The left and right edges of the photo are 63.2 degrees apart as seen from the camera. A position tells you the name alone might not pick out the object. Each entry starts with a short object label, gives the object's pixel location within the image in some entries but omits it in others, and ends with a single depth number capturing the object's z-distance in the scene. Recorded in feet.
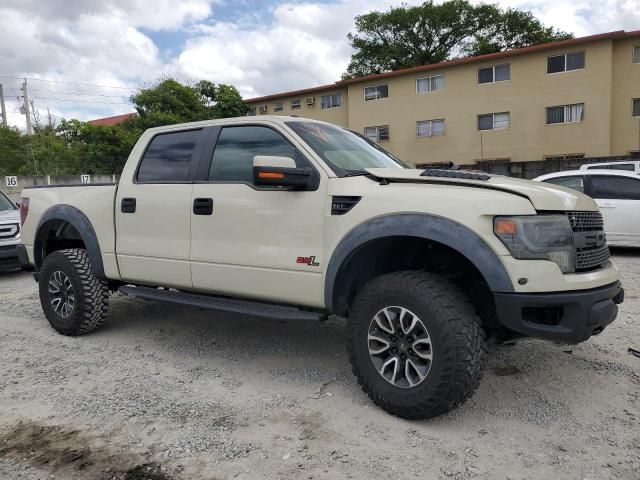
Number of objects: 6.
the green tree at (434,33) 118.93
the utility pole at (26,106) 138.65
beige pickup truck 9.42
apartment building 78.54
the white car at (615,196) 27.73
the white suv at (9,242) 26.22
